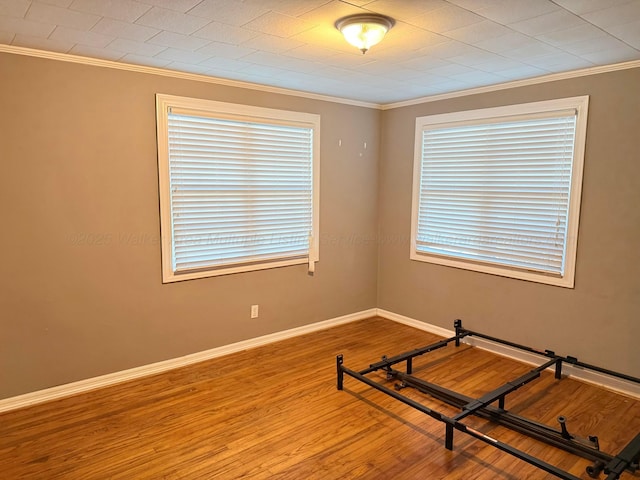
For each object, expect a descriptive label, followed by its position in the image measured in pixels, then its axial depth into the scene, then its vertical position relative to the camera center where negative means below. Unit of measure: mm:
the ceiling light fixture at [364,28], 2176 +856
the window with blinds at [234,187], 3496 +13
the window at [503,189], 3438 +26
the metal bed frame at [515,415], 2184 -1419
